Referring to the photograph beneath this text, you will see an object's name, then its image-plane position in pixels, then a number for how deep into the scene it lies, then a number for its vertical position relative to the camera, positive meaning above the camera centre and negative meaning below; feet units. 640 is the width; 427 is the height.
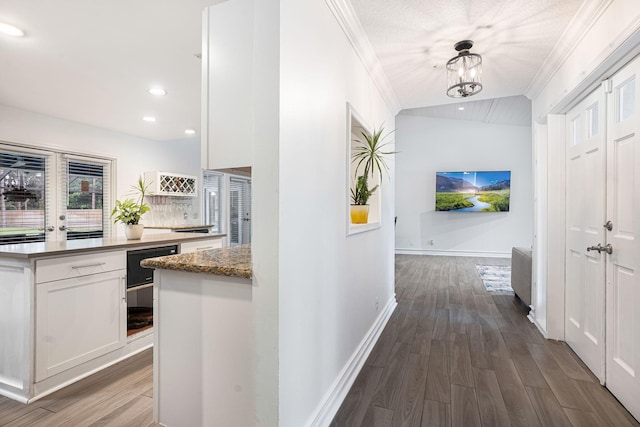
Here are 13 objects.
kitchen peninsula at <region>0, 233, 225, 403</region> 6.79 -2.26
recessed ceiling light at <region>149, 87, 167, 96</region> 11.04 +4.20
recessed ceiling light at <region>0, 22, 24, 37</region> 7.17 +4.09
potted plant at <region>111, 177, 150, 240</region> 9.53 -0.17
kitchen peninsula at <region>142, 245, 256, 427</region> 4.87 -2.01
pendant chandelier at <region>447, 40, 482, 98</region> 8.24 +3.89
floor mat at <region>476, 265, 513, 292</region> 15.86 -3.51
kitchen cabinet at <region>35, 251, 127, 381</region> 6.95 -2.24
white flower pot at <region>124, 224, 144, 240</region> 9.51 -0.52
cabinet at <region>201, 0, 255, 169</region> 4.68 +1.89
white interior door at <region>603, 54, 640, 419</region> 5.98 -0.51
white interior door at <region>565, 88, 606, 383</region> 7.29 -0.38
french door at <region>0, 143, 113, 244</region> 13.23 +0.79
